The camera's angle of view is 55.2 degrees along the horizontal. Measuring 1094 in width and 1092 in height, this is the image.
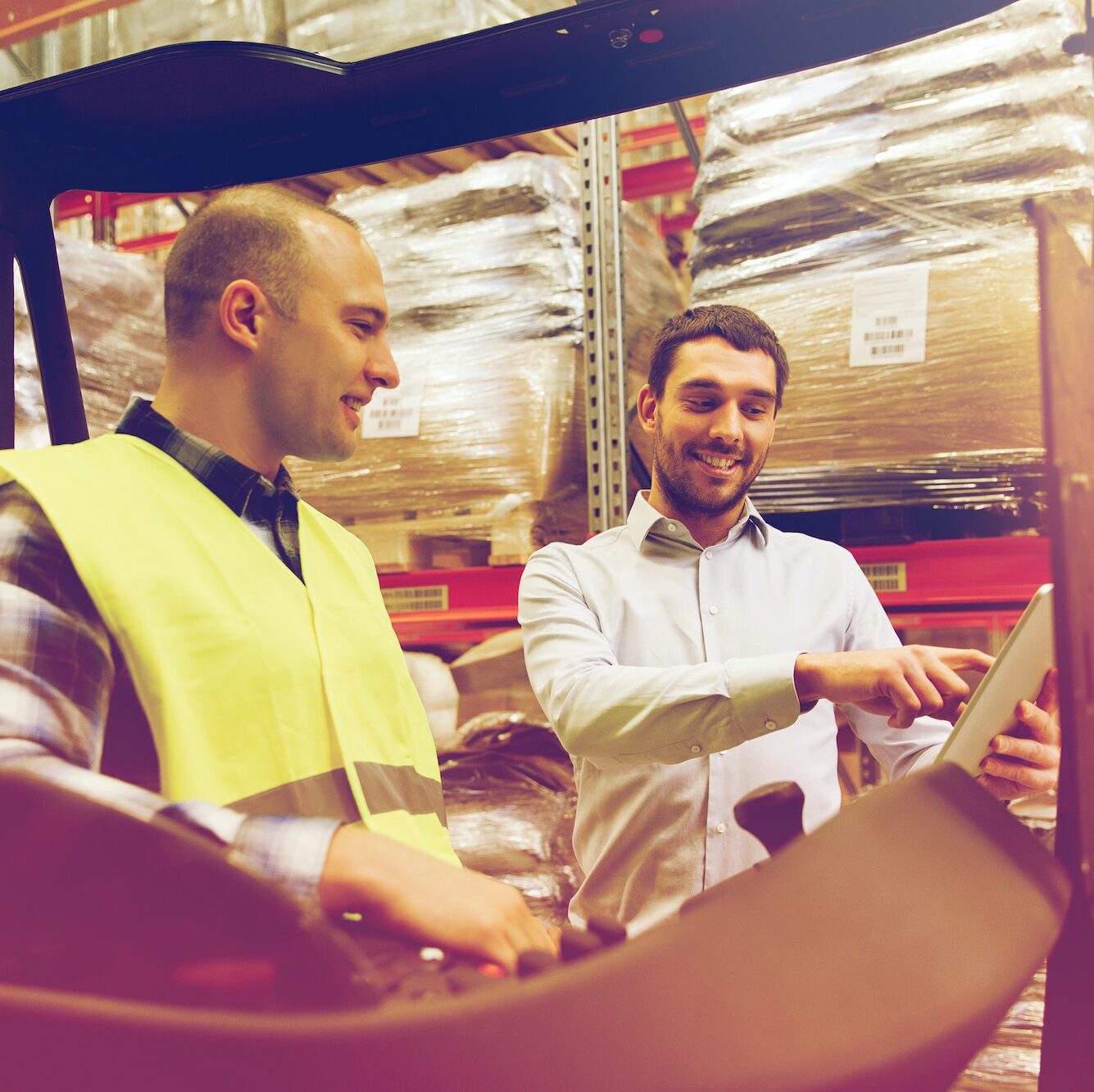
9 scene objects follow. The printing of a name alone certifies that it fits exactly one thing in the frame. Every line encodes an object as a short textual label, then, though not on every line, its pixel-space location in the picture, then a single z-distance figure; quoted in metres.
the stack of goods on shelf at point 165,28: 2.40
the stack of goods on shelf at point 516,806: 2.26
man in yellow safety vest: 0.59
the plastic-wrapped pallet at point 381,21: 2.11
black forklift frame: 0.82
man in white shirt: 1.74
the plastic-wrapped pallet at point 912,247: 2.05
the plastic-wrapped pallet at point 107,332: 2.47
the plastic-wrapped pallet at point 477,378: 2.37
